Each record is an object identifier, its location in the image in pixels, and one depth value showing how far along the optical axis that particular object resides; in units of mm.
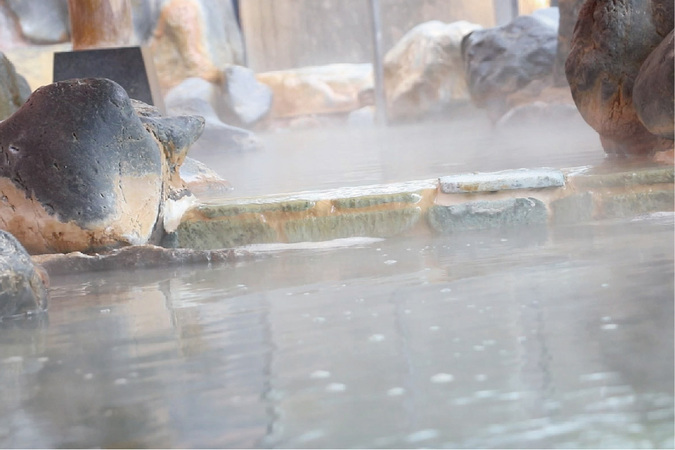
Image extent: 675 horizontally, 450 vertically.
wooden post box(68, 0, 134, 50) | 12766
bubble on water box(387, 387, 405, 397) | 2922
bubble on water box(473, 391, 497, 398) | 2843
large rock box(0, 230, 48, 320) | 4793
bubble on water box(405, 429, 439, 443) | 2549
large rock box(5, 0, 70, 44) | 27500
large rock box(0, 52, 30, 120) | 11914
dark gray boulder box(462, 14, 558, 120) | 18859
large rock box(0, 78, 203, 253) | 6223
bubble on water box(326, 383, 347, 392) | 3025
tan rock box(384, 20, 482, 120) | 25547
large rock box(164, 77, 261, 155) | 19391
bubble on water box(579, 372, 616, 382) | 2902
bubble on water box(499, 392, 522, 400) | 2807
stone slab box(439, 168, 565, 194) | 6410
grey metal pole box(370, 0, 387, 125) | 26453
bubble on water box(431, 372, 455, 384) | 3016
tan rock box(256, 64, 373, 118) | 32187
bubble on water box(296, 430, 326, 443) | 2619
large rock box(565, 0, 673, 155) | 7629
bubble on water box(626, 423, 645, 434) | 2492
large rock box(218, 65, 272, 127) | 29281
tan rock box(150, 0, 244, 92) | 29031
